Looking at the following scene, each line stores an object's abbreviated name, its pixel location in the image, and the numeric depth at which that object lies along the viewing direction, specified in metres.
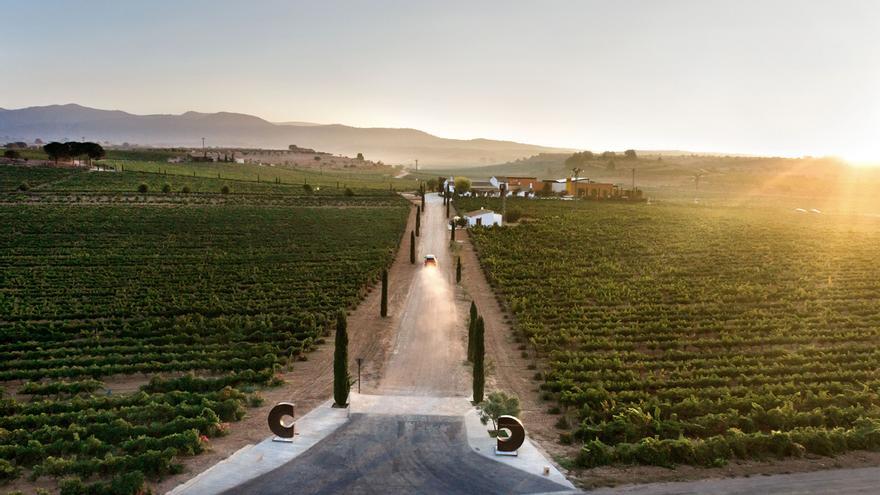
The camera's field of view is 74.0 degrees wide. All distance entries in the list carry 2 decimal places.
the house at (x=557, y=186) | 126.03
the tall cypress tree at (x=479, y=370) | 23.66
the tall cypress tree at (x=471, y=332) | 29.42
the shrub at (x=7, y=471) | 17.73
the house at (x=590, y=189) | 121.12
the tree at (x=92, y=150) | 129.75
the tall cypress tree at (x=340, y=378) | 23.33
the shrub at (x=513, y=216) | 83.50
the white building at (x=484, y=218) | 78.94
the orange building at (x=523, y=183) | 127.07
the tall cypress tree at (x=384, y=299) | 37.98
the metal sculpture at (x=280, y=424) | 20.25
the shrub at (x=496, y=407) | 21.23
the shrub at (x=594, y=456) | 18.86
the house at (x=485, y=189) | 120.32
